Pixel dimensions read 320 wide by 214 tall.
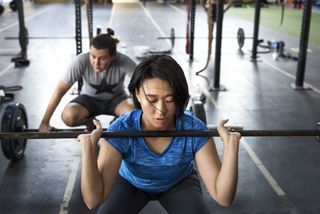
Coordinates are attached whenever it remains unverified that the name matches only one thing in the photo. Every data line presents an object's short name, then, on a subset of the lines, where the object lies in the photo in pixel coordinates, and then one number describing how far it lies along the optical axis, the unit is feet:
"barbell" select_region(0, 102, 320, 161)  4.53
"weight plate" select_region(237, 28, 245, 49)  20.97
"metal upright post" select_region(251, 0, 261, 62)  18.44
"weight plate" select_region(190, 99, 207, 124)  8.43
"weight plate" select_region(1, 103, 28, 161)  7.88
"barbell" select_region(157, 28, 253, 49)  21.02
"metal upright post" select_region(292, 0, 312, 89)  13.86
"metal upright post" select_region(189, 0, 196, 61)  17.31
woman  4.14
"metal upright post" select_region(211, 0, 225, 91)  13.52
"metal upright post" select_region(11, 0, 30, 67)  17.42
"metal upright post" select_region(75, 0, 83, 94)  12.19
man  7.71
